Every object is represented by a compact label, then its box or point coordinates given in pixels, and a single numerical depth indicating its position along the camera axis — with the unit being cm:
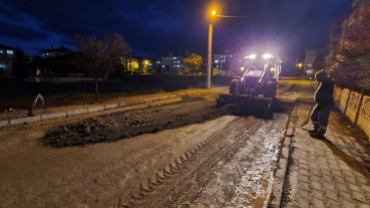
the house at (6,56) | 4732
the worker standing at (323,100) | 511
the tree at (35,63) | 3139
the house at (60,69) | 2632
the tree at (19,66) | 3406
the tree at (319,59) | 3516
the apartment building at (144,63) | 7588
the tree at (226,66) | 5891
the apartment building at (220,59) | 6948
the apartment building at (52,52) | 6122
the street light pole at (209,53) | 1705
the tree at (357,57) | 579
